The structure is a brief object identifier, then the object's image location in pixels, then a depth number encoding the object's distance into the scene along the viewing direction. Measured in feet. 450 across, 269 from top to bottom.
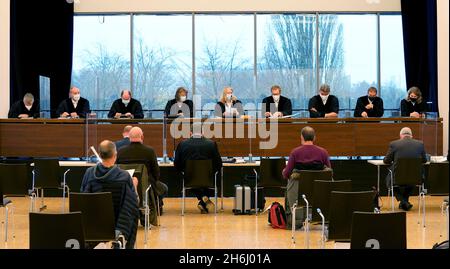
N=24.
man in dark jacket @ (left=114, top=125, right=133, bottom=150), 34.27
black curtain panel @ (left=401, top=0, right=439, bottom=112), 55.57
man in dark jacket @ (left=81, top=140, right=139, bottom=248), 22.02
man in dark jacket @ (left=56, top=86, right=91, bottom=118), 48.06
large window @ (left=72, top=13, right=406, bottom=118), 58.80
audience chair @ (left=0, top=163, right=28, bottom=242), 32.94
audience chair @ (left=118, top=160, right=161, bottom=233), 30.01
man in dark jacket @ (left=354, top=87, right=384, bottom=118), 47.26
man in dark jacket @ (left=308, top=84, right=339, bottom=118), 47.21
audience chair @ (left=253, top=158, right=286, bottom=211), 36.83
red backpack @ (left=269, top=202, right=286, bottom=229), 32.68
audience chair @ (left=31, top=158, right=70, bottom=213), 36.40
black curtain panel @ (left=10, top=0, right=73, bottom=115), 52.21
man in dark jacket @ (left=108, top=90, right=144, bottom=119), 47.75
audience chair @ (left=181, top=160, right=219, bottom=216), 36.04
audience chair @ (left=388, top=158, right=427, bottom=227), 36.04
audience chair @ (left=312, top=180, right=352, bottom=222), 25.30
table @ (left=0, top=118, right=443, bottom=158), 43.39
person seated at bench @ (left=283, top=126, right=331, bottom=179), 30.71
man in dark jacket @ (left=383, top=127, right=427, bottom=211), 36.68
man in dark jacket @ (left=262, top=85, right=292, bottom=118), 46.91
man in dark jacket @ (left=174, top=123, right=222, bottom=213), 36.60
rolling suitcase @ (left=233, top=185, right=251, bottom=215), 37.24
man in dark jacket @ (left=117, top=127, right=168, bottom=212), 32.12
